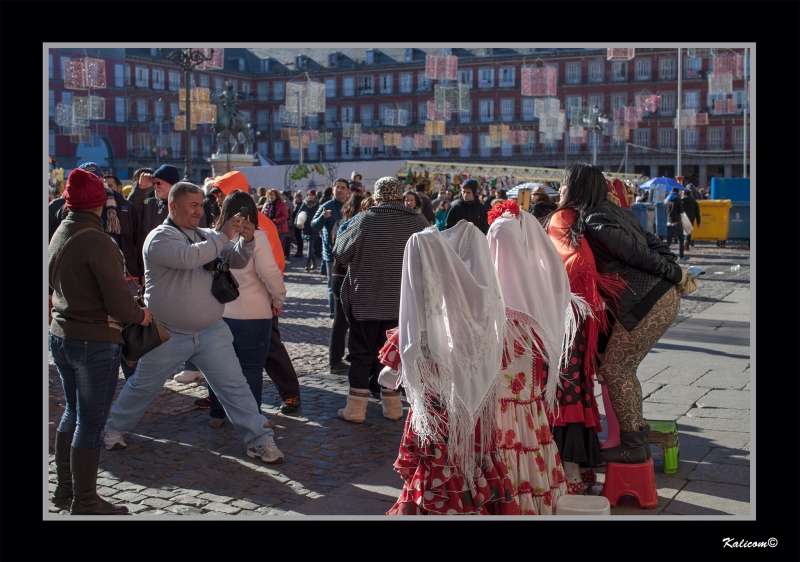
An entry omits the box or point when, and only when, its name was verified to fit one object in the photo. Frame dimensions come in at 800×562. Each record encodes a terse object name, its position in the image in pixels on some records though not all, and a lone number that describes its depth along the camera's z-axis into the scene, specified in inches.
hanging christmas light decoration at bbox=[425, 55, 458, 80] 957.8
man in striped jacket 230.8
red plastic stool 165.3
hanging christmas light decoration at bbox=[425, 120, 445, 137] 1503.4
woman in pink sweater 222.7
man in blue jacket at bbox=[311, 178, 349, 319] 388.8
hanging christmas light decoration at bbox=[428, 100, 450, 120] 1147.0
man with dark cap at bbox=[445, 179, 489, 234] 422.6
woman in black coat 168.4
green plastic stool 183.9
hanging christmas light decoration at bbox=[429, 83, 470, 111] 1130.7
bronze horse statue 1293.1
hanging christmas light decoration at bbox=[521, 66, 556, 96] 1052.5
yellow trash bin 900.6
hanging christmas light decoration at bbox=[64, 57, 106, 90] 900.0
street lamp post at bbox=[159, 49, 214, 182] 820.0
